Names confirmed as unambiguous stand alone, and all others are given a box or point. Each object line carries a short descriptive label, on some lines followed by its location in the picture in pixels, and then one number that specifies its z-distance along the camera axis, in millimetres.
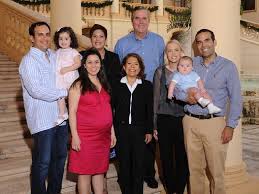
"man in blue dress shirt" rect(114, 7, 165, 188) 4590
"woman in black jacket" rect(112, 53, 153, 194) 4090
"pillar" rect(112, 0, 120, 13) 20875
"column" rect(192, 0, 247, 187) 4711
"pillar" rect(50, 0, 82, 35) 7145
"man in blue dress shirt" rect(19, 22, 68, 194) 3701
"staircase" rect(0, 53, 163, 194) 4652
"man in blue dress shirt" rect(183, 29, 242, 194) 3820
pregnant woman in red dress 3756
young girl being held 3936
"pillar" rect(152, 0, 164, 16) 23031
